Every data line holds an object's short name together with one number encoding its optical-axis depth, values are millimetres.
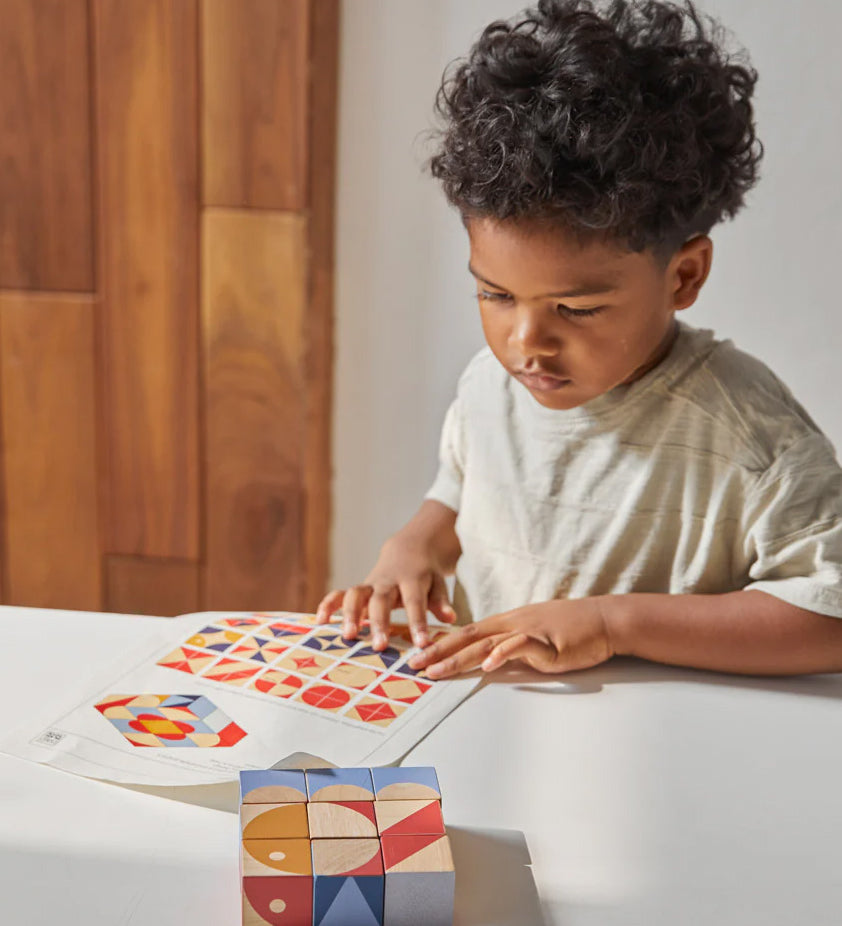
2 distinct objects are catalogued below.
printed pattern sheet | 611
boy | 771
